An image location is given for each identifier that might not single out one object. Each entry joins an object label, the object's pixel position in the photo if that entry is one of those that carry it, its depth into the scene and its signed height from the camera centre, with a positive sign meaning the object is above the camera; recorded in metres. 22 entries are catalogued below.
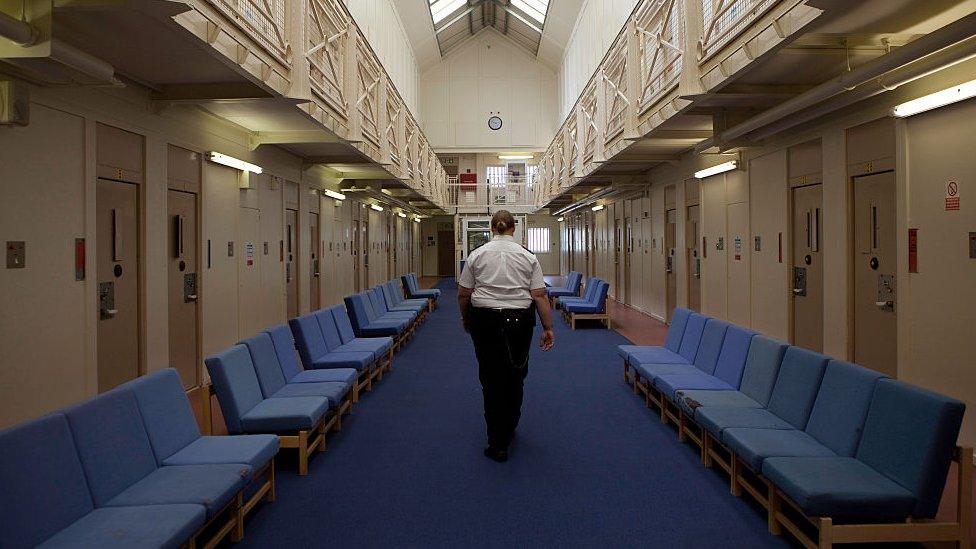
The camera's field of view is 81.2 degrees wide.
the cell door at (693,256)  8.56 +0.17
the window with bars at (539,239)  26.70 +1.38
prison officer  3.77 -0.34
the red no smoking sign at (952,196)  3.64 +0.44
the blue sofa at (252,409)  3.42 -0.88
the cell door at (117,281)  4.16 -0.07
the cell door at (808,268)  5.38 -0.02
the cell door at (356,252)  12.09 +0.38
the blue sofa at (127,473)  2.04 -0.90
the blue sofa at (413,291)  12.84 -0.50
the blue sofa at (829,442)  2.37 -0.90
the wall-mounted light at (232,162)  5.50 +1.12
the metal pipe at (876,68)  2.88 +1.21
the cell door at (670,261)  9.74 +0.11
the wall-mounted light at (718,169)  6.84 +1.24
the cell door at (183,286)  5.10 -0.13
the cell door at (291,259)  8.03 +0.16
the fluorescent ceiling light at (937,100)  3.41 +1.06
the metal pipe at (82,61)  2.74 +1.08
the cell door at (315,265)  9.21 +0.09
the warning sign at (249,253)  6.54 +0.21
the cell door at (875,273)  4.35 -0.06
